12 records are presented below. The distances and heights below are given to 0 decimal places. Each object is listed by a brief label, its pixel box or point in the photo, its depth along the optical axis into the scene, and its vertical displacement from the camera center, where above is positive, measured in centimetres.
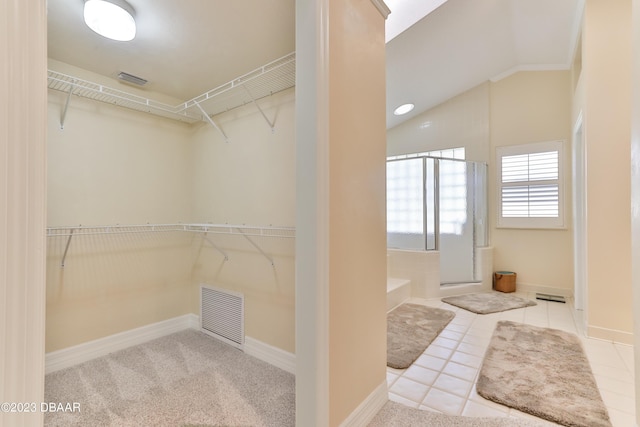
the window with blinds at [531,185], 354 +36
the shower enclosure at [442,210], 362 +4
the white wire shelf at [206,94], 178 +86
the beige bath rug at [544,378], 147 -102
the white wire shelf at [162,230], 186 -12
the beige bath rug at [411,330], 208 -103
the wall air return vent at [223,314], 219 -82
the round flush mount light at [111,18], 138 +99
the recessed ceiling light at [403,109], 387 +144
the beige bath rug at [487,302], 307 -102
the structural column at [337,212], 113 +1
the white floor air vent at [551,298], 336 -101
